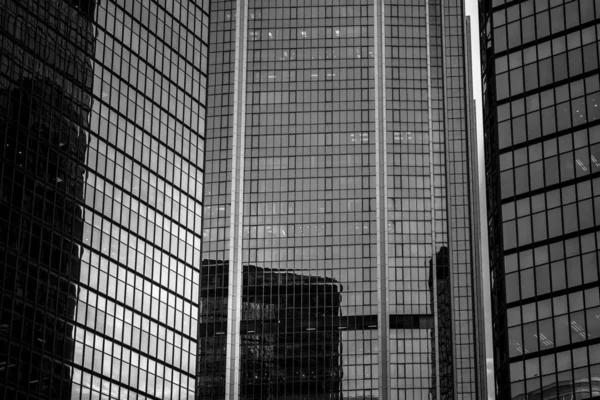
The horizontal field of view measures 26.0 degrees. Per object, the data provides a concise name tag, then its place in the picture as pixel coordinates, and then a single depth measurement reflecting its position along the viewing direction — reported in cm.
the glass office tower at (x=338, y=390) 19875
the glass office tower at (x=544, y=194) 9062
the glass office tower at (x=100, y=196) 10331
